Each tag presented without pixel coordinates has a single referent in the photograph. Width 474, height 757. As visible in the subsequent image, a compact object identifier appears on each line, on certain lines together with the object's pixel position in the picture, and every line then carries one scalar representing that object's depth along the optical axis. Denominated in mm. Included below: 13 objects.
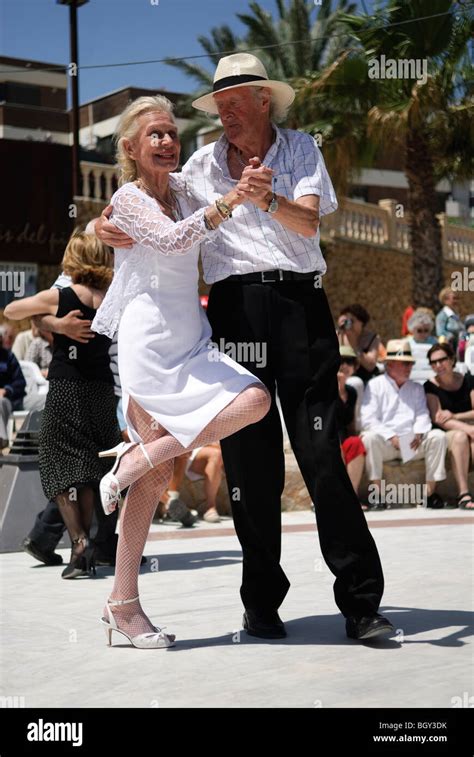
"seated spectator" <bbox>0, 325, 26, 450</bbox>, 10288
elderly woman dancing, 4113
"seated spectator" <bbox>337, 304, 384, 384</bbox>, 11406
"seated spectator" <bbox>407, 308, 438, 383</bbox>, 12008
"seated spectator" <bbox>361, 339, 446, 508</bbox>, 10023
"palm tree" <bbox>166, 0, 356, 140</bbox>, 28016
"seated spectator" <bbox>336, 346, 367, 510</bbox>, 9766
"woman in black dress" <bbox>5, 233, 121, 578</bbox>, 6242
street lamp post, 22828
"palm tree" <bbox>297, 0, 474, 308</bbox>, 18969
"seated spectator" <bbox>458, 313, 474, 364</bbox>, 14188
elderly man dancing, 4254
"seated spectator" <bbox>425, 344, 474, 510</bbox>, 10219
